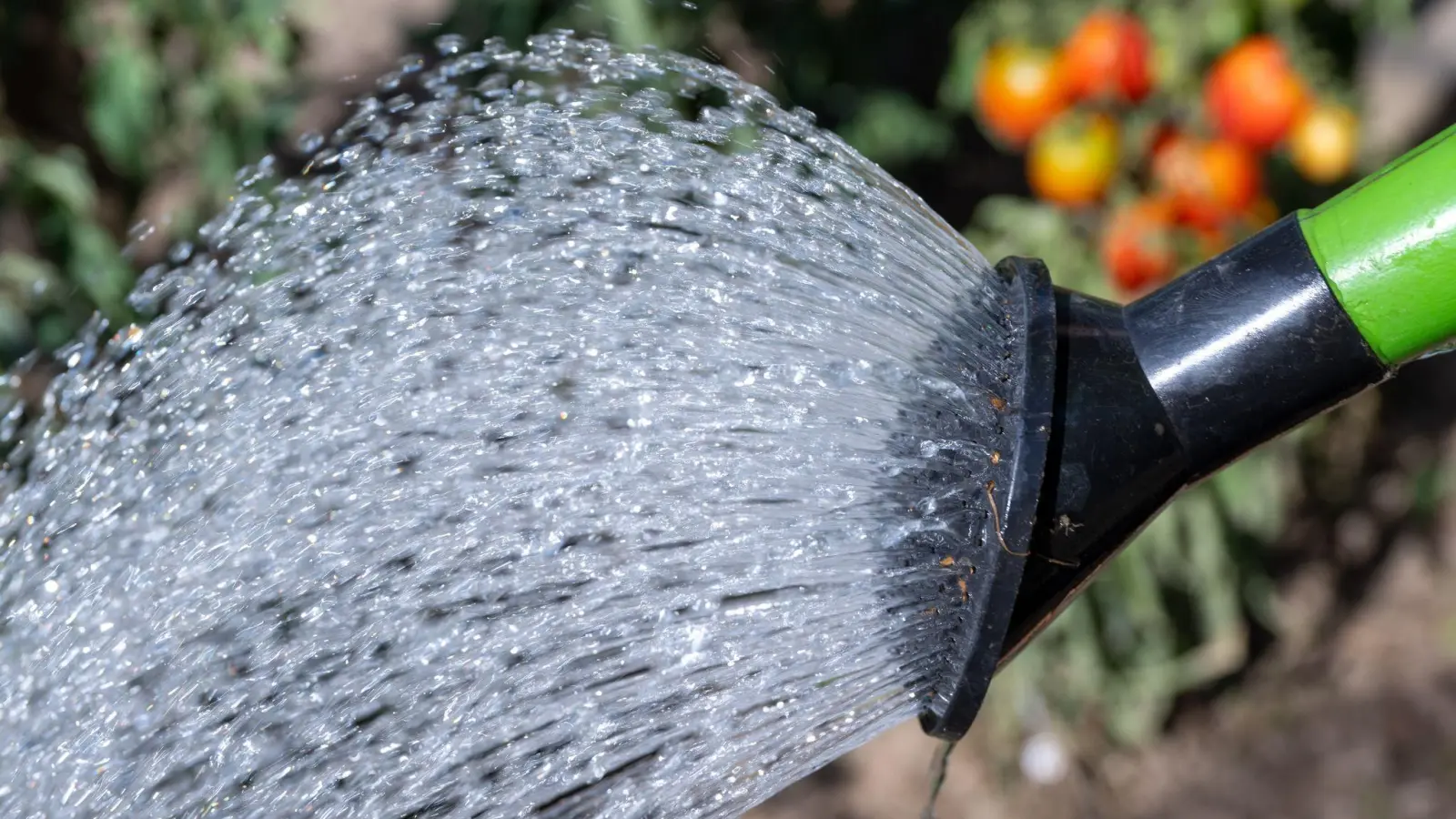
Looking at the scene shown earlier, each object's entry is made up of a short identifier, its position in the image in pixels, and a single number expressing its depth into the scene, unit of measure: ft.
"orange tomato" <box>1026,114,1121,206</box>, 4.62
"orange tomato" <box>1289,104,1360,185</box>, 4.76
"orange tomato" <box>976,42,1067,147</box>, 4.63
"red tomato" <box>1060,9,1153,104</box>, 4.53
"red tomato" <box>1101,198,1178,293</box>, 4.50
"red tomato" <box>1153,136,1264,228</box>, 4.56
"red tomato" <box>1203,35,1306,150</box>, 4.58
